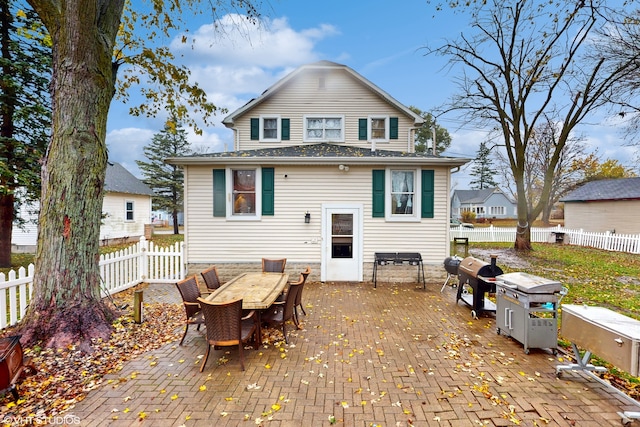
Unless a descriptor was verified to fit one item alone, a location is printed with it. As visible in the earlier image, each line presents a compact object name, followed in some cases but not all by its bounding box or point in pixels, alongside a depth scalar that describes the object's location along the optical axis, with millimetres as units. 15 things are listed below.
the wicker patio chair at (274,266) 6934
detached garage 17344
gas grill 4164
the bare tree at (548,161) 23781
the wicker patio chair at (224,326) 3725
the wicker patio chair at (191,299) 4422
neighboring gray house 45225
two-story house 8680
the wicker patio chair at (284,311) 4641
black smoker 5648
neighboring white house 14508
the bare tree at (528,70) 11891
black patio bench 8414
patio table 4285
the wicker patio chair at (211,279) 5609
